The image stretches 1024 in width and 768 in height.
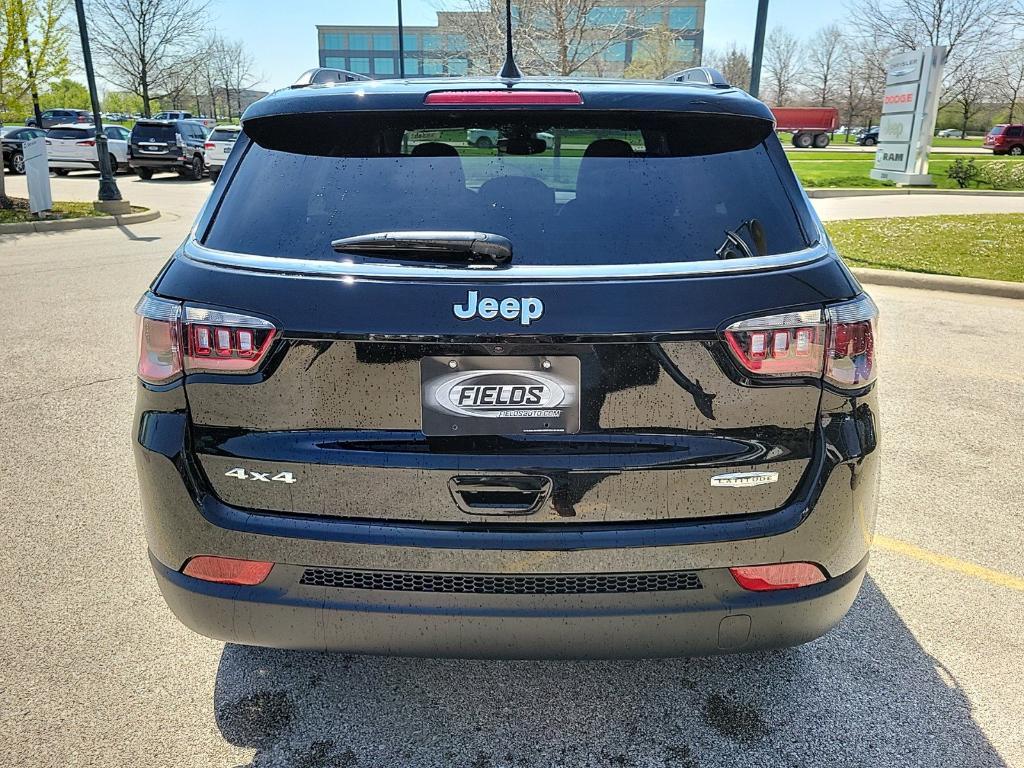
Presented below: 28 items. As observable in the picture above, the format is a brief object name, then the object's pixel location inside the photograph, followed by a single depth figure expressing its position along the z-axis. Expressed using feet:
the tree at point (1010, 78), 152.15
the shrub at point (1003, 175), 78.89
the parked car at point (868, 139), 202.39
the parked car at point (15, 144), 86.63
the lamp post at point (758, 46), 40.19
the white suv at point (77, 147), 91.15
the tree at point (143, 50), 131.95
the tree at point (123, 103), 242.37
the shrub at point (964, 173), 81.52
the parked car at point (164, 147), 89.30
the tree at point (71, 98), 192.01
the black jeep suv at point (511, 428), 6.40
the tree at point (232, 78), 221.11
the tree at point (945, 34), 129.49
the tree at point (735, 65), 213.11
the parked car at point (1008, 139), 145.07
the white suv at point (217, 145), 89.40
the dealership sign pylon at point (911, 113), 80.64
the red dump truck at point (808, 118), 209.26
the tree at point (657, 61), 136.77
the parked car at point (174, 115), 166.98
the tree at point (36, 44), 49.85
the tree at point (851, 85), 196.54
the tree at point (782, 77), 209.67
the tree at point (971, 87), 144.15
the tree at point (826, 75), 204.64
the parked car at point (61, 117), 136.77
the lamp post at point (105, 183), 54.44
